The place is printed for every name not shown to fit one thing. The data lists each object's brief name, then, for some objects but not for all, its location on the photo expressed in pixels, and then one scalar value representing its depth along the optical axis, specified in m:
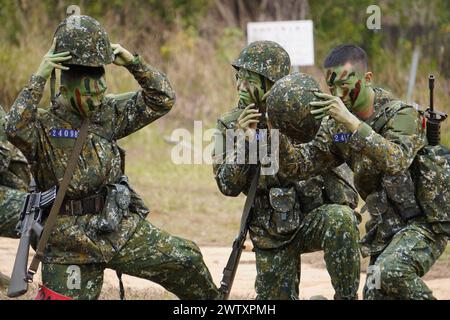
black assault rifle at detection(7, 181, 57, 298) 12.80
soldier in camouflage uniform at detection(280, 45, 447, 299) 12.34
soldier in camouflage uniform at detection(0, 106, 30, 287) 15.59
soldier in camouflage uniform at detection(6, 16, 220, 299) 13.05
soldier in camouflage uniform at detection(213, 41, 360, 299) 13.56
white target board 28.68
